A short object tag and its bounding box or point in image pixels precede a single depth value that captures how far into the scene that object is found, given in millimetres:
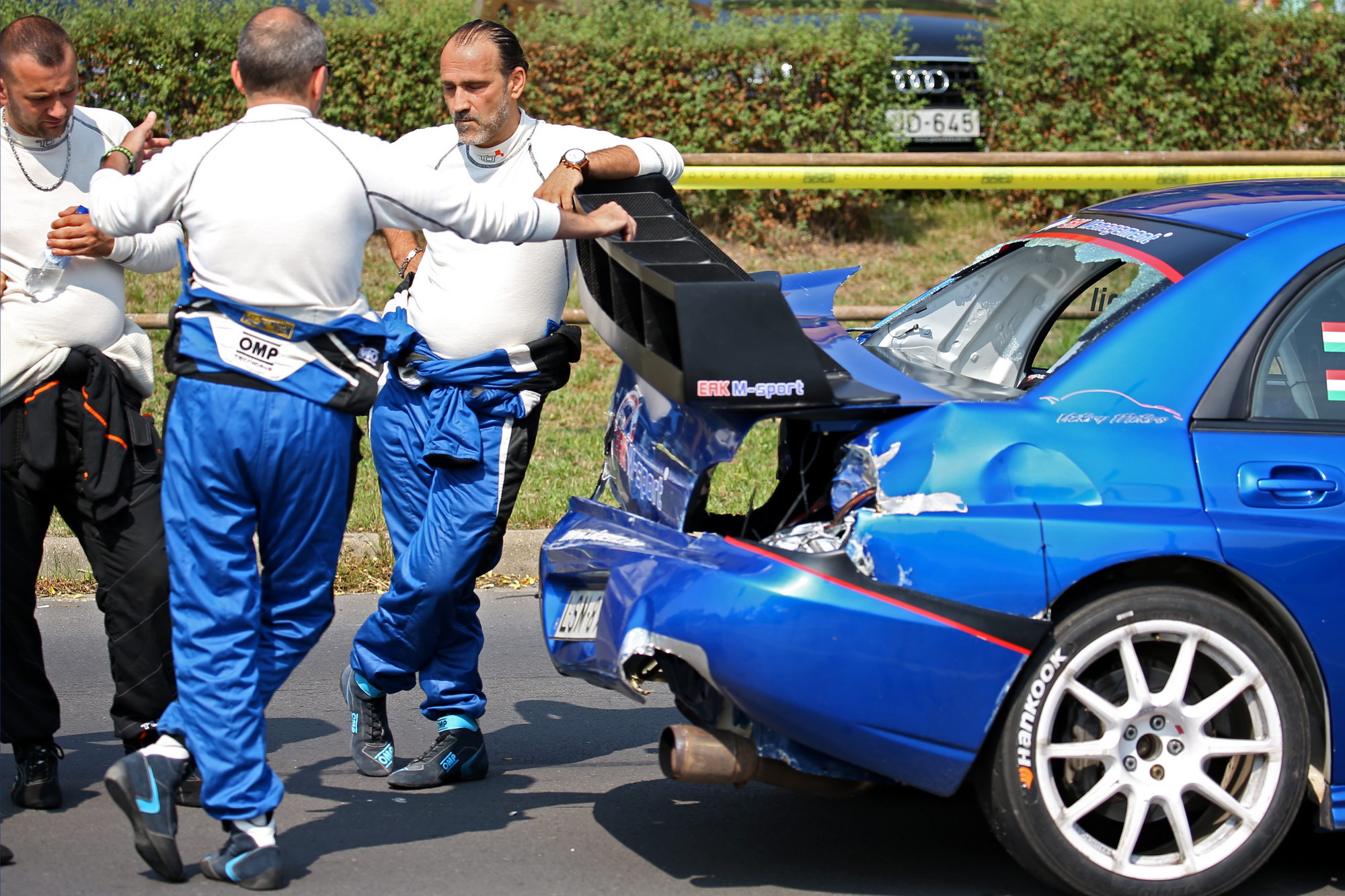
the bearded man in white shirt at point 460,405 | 8516
